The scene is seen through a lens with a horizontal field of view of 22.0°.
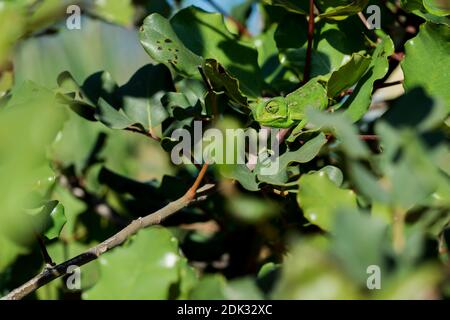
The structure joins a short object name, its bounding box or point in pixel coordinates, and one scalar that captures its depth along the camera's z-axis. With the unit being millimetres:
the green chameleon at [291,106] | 826
